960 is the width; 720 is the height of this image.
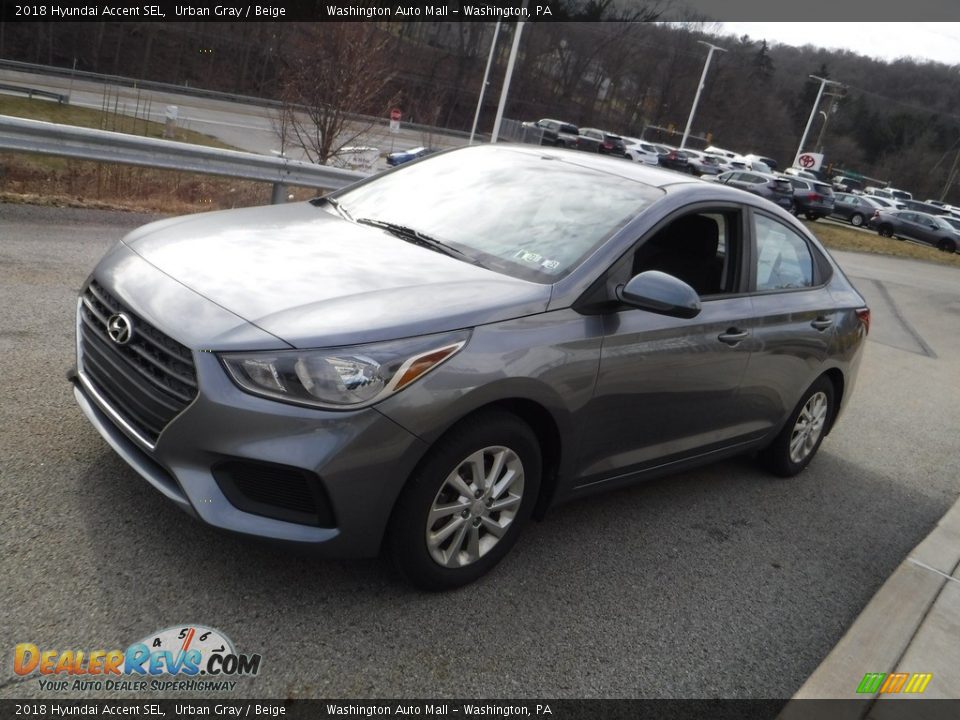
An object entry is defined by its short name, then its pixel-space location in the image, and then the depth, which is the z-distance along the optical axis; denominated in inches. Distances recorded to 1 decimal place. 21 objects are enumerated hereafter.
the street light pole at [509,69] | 1059.2
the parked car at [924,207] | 2247.0
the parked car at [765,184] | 1453.0
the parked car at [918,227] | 1592.0
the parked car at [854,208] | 1788.9
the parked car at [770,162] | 3059.5
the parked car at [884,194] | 2037.4
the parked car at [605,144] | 1930.4
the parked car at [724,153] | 2586.1
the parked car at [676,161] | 1939.6
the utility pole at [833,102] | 3216.0
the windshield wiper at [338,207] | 168.9
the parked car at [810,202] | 1561.3
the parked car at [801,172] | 2515.7
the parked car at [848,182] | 3213.6
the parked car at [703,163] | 1962.8
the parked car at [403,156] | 1047.6
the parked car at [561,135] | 1999.3
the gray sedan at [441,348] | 111.3
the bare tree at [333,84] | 603.2
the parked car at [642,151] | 2161.4
